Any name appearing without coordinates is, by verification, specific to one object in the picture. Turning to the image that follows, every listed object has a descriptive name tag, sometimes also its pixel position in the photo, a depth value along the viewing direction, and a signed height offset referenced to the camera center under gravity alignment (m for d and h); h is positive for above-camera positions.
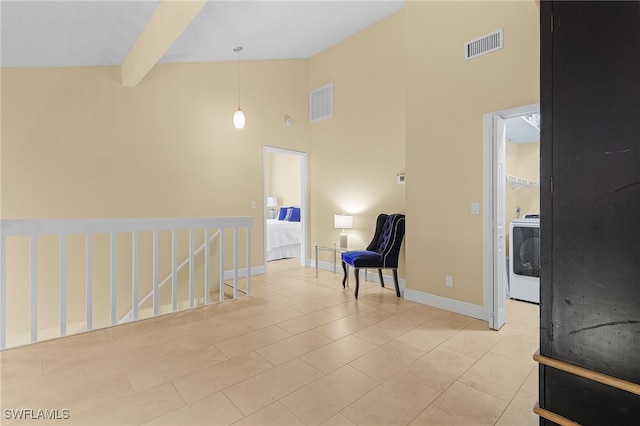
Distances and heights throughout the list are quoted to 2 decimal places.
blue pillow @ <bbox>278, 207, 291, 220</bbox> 8.30 +0.03
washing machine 3.65 -0.55
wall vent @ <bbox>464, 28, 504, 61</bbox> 2.93 +1.65
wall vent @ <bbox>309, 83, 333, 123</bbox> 5.48 +2.01
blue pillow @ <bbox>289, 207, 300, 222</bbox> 7.72 -0.02
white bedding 6.56 -0.54
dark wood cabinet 0.92 +0.03
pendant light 4.45 +1.35
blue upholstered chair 3.88 -0.51
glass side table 4.88 -0.61
